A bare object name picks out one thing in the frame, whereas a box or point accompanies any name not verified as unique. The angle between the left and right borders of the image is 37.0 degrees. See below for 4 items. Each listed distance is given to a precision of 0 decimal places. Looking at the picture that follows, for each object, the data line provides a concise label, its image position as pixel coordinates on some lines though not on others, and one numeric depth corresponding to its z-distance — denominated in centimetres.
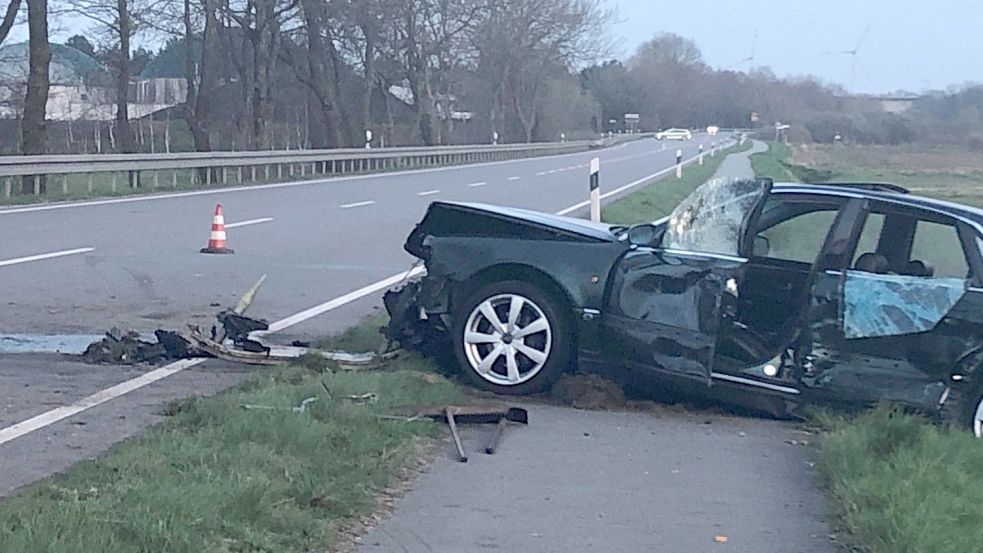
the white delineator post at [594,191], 1695
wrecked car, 755
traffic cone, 1570
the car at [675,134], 11309
